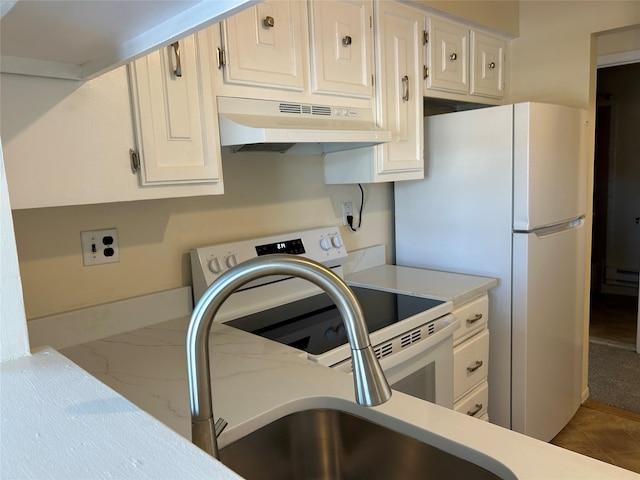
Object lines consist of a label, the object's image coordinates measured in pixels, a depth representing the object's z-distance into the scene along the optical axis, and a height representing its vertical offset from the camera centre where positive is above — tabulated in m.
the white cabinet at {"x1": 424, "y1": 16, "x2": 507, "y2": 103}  2.28 +0.55
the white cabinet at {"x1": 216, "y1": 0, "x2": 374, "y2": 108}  1.52 +0.43
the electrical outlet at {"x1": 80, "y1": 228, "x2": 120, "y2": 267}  1.57 -0.20
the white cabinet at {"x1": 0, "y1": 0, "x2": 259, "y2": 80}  0.75 +0.28
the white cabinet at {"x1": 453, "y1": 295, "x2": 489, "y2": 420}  2.04 -0.82
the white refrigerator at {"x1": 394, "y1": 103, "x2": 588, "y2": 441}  2.21 -0.29
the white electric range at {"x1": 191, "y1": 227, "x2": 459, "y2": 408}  1.63 -0.52
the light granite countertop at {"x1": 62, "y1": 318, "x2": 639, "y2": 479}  0.82 -0.50
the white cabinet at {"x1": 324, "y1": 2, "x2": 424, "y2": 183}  2.02 +0.29
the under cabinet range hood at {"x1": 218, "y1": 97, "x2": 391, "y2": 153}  1.47 +0.18
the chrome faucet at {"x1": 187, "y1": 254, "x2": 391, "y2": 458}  0.60 -0.19
